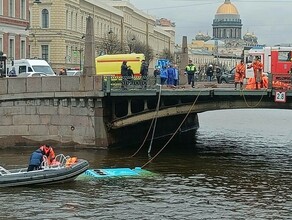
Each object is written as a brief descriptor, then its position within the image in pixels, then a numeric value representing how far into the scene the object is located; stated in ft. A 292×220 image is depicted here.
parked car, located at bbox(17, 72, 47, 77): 159.22
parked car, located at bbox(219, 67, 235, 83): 167.90
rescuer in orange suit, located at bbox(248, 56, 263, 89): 121.70
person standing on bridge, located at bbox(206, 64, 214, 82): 155.12
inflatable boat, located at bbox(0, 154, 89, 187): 89.04
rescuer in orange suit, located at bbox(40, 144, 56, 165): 93.24
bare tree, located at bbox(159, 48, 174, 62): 438.69
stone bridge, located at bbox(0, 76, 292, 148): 123.65
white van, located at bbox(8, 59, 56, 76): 170.50
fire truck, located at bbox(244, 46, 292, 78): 156.97
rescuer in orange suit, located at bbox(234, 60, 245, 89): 123.34
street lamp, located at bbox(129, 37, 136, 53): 348.65
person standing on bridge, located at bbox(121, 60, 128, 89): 131.85
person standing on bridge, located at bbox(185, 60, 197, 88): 135.13
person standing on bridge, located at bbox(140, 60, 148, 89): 134.85
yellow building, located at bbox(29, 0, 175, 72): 307.99
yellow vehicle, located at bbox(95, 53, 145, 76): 158.30
